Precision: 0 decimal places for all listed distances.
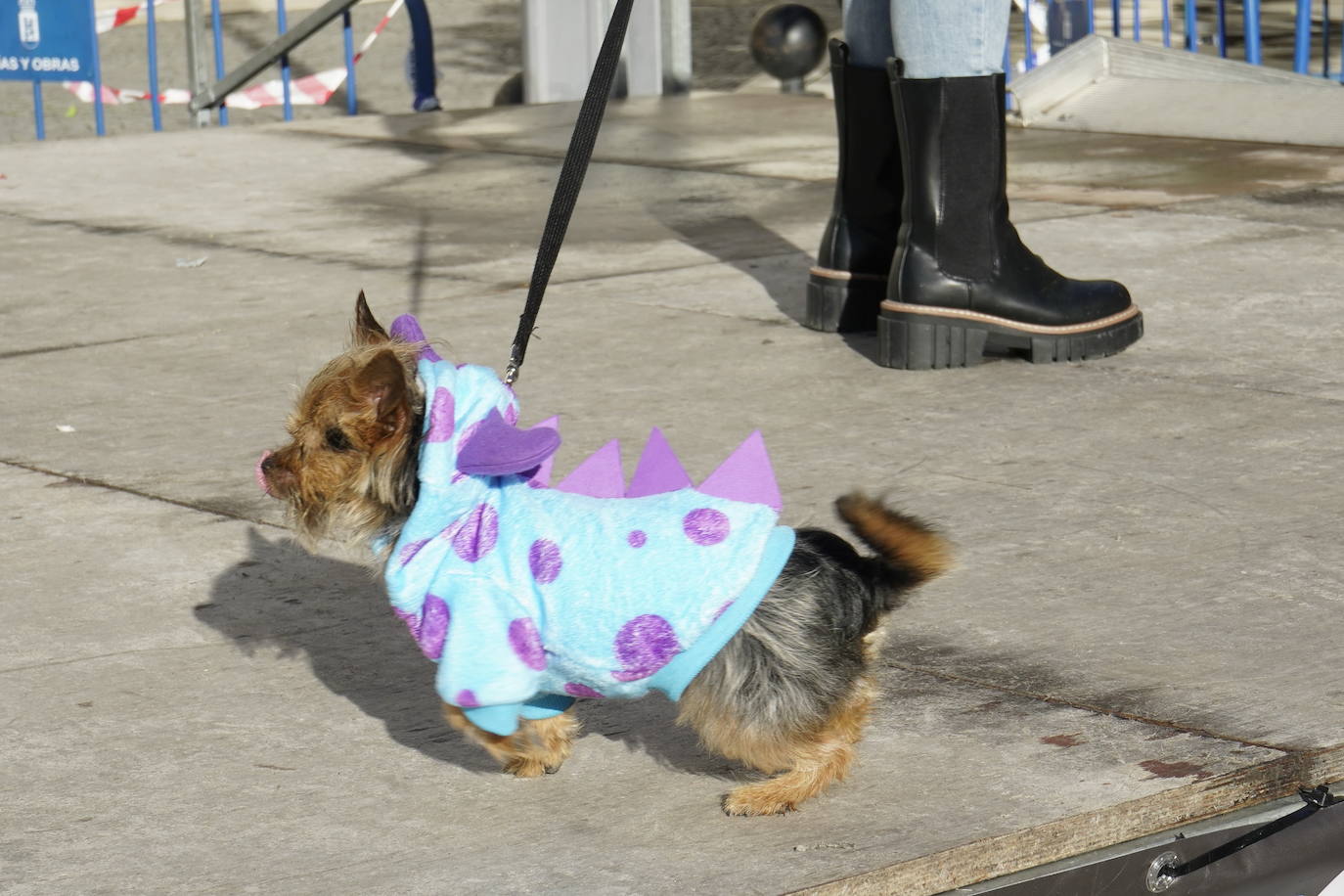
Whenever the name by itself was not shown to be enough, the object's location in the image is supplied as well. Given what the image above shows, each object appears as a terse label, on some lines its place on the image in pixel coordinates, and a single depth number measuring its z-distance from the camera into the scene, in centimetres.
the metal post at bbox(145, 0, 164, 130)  1147
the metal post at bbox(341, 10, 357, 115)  1174
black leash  338
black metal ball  1238
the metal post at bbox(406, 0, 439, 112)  1190
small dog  279
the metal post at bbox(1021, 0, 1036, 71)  1278
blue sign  1061
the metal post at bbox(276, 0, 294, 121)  1186
